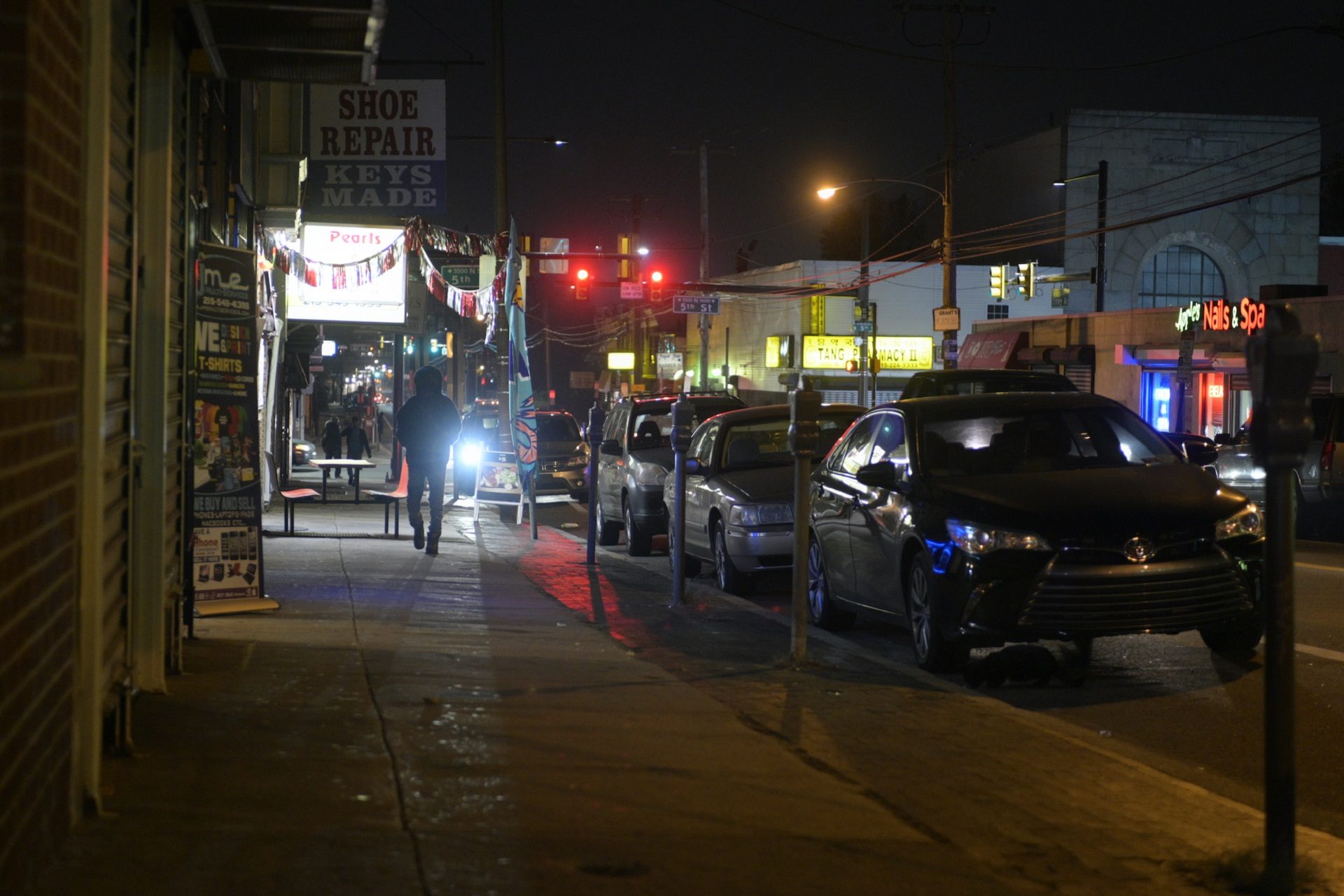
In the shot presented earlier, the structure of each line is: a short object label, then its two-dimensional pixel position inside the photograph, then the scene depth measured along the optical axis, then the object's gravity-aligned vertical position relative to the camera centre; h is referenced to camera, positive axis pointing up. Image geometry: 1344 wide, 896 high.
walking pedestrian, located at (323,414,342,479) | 38.66 -1.24
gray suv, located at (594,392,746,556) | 17.59 -0.89
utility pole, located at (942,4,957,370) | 35.69 +6.78
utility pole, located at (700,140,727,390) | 53.88 +6.51
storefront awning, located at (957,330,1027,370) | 43.22 +1.46
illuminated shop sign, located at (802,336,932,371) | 60.97 +1.87
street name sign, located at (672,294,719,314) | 42.94 +2.60
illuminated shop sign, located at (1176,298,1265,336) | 32.12 +1.90
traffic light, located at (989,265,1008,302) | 41.56 +3.28
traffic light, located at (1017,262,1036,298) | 40.38 +3.29
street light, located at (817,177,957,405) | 36.31 +3.05
